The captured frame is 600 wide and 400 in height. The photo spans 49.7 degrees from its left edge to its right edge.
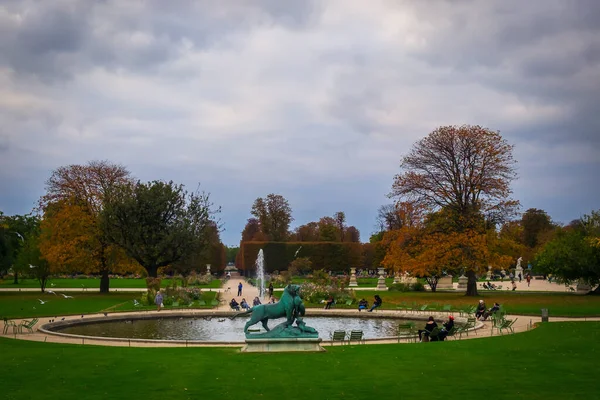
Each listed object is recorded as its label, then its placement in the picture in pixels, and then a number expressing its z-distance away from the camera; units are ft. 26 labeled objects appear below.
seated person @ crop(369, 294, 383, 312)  105.47
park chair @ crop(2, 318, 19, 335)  77.46
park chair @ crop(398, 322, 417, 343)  71.05
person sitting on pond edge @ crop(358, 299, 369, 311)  105.31
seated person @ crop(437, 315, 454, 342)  68.54
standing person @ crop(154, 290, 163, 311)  108.45
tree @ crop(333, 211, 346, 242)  403.34
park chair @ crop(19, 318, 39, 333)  77.56
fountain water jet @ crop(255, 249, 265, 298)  146.55
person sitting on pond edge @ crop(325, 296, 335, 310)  110.01
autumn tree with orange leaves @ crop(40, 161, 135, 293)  150.20
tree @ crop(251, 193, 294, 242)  349.41
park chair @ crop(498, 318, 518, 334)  74.38
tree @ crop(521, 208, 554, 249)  360.28
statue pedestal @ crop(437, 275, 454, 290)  190.66
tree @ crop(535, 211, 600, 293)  142.72
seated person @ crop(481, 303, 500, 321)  89.16
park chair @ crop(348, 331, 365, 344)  67.51
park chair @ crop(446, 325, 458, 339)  71.20
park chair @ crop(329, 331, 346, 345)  65.98
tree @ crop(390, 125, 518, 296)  136.77
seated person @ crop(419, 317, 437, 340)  68.68
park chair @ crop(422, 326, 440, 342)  68.54
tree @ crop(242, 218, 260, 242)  404.69
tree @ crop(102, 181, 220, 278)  142.31
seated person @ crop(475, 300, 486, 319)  90.48
